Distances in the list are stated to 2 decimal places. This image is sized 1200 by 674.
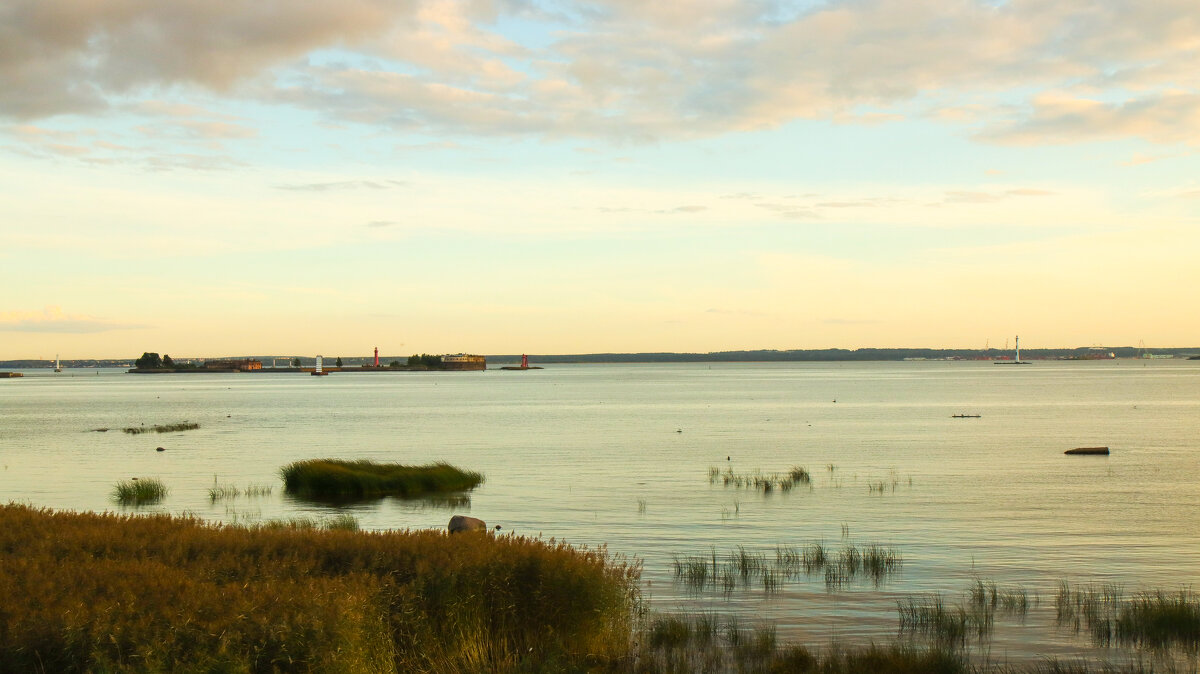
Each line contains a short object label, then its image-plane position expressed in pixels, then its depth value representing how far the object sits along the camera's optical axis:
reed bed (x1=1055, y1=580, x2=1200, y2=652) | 16.92
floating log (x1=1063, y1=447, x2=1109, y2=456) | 56.69
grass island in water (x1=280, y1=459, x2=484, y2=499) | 40.47
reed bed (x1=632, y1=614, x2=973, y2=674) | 14.39
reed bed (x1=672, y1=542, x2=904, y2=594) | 22.25
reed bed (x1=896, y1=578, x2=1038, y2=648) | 17.48
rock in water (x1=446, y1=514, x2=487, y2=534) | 23.20
